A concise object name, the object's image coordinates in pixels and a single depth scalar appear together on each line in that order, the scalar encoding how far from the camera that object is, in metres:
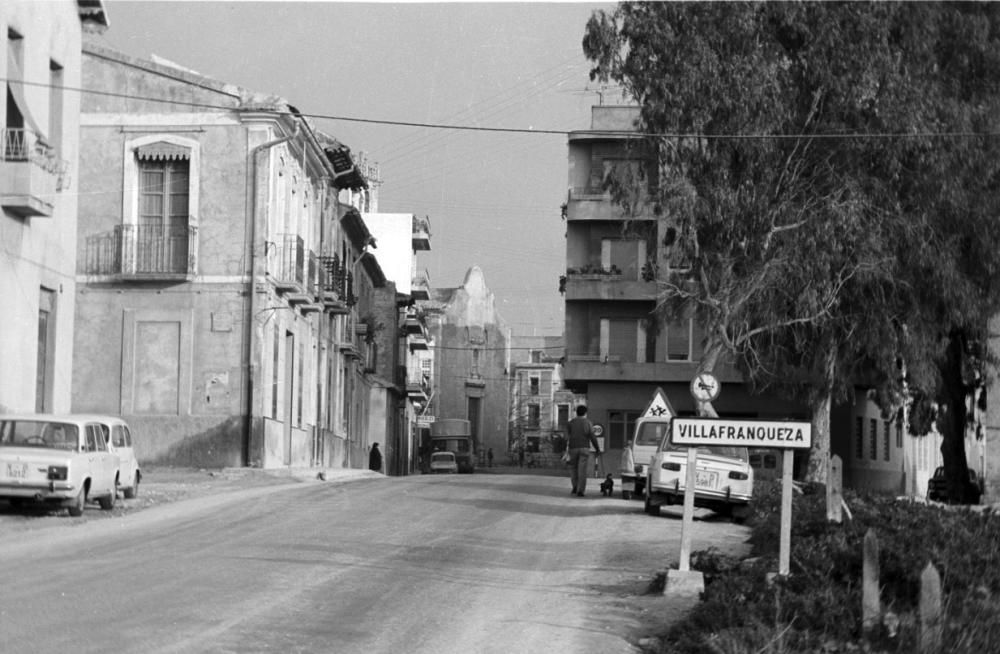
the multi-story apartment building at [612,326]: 59.94
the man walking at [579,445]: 30.31
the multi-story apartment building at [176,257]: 39.31
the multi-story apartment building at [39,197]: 28.45
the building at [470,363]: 108.06
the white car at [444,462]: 79.81
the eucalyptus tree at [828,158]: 32.28
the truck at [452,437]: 88.44
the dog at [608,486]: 31.59
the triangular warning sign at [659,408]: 33.03
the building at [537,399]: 112.81
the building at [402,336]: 77.88
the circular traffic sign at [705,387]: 26.11
